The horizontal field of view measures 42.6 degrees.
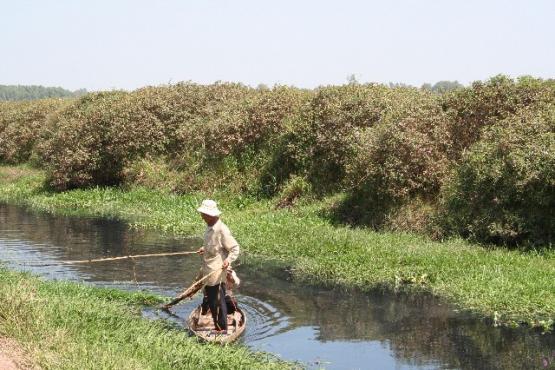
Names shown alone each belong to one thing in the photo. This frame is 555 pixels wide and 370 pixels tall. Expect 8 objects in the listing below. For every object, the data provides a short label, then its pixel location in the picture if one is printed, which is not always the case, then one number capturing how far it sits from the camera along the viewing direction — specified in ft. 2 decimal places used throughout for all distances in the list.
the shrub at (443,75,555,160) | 66.60
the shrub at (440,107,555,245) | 56.80
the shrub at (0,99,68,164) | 150.82
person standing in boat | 39.60
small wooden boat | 38.88
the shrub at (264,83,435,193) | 80.48
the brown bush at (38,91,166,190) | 109.70
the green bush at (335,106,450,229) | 67.92
